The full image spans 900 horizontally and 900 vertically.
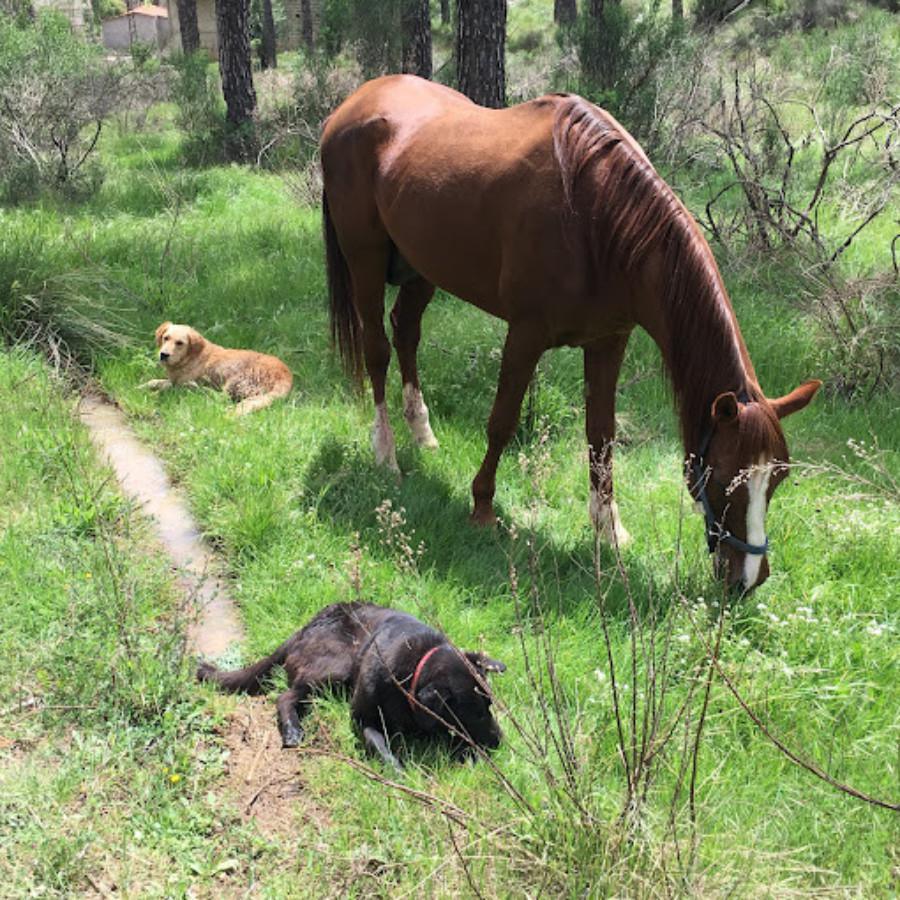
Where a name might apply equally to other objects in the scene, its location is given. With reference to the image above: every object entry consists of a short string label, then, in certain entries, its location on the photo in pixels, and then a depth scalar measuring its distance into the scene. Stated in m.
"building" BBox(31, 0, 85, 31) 45.68
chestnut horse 3.25
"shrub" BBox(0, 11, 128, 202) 10.83
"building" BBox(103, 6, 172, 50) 47.12
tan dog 5.79
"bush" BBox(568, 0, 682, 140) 10.05
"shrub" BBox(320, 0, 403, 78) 13.20
